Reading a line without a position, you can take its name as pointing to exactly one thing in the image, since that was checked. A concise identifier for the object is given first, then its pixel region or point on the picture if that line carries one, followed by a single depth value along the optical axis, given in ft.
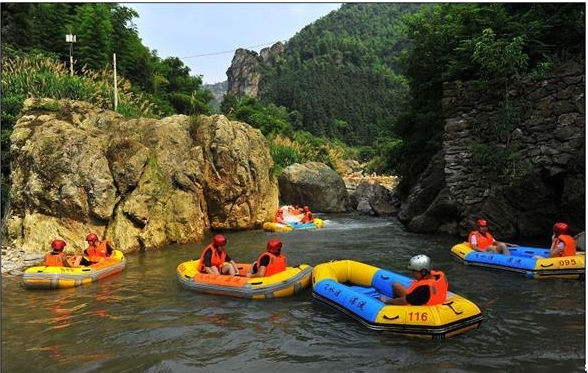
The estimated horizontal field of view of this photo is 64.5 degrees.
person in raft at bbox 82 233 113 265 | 35.14
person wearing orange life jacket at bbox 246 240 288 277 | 29.50
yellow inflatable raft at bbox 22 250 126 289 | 31.35
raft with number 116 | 21.01
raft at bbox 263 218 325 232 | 56.80
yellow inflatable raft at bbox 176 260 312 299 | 28.53
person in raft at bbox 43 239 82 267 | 32.58
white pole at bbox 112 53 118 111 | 61.77
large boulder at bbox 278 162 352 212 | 80.64
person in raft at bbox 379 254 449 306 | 21.81
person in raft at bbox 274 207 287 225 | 59.36
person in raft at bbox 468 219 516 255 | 35.78
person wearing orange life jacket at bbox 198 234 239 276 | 31.14
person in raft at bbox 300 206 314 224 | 60.85
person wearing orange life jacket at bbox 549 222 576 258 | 30.86
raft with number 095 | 30.12
